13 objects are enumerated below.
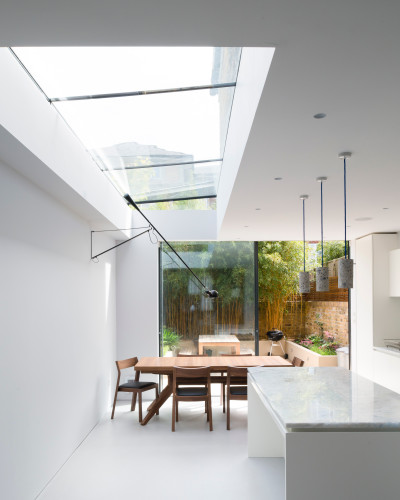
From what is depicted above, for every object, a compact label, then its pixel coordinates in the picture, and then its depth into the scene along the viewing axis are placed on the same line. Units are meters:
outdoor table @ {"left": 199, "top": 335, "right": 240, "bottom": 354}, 7.80
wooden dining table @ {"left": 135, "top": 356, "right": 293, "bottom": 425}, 5.93
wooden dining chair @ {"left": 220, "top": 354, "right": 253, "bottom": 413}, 6.43
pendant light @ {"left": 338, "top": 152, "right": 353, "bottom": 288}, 3.35
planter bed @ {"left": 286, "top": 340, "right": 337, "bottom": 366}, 8.59
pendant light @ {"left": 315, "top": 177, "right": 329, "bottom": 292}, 3.63
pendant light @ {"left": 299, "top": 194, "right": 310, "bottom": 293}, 4.12
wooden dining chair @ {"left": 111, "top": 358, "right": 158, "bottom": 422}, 5.95
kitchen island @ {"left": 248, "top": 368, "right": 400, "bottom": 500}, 2.46
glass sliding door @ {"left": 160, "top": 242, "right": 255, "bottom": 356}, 7.80
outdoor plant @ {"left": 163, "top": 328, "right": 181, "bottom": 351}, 7.71
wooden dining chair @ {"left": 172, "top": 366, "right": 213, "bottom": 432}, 5.57
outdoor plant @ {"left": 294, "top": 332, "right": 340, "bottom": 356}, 9.13
